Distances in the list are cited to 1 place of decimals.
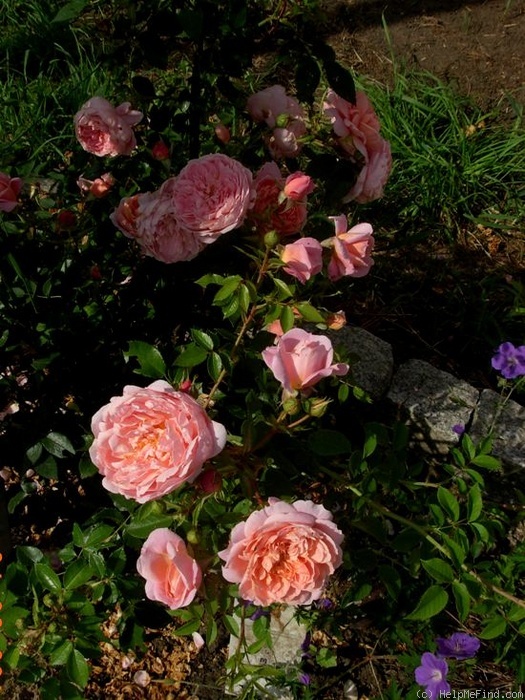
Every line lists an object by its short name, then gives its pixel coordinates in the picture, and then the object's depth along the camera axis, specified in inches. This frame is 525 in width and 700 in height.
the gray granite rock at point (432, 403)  79.2
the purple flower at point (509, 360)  69.3
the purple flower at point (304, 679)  64.7
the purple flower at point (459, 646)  57.6
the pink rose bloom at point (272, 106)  52.7
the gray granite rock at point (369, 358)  81.0
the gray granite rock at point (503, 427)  76.2
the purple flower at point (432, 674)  55.2
